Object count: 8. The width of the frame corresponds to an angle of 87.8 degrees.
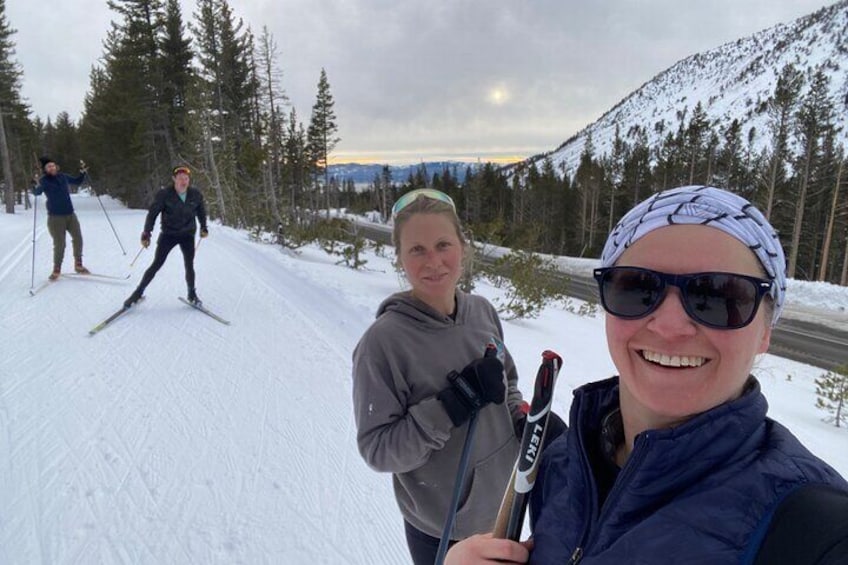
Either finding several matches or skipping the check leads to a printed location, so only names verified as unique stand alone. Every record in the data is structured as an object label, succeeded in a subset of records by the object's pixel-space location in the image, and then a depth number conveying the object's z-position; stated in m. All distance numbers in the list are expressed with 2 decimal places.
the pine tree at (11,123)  22.38
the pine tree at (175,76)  26.09
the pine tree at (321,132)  40.03
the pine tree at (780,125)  26.73
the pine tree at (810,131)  26.27
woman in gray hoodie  1.62
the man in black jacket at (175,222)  6.49
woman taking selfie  0.70
